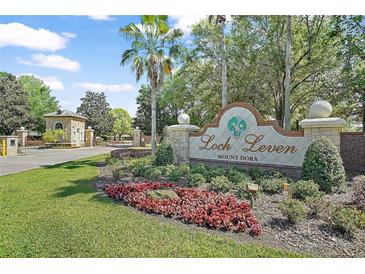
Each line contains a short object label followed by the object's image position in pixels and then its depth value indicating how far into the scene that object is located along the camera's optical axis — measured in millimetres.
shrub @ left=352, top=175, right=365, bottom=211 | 6205
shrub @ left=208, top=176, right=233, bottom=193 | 7839
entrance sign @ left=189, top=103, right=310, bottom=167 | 9586
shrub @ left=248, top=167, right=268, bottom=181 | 9049
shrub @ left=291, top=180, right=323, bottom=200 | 6868
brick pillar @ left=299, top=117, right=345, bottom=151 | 8461
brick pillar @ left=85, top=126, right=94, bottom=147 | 38156
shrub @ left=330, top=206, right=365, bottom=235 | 5020
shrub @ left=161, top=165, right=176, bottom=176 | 10588
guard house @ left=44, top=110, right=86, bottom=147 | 34719
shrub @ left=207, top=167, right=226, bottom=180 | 9234
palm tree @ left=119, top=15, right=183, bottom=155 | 15633
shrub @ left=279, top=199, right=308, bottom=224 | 5413
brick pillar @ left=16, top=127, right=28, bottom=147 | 33250
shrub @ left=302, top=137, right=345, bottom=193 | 7516
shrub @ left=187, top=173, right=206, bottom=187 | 8508
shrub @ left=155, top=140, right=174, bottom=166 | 11789
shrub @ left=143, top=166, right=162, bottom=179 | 10125
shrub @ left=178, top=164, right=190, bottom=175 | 10055
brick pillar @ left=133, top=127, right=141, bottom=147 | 35425
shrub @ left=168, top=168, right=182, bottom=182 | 9461
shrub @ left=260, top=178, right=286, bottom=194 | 7688
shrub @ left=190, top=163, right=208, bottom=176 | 9567
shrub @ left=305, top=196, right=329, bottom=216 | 5844
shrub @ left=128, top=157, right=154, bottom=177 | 10906
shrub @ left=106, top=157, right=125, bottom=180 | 10135
